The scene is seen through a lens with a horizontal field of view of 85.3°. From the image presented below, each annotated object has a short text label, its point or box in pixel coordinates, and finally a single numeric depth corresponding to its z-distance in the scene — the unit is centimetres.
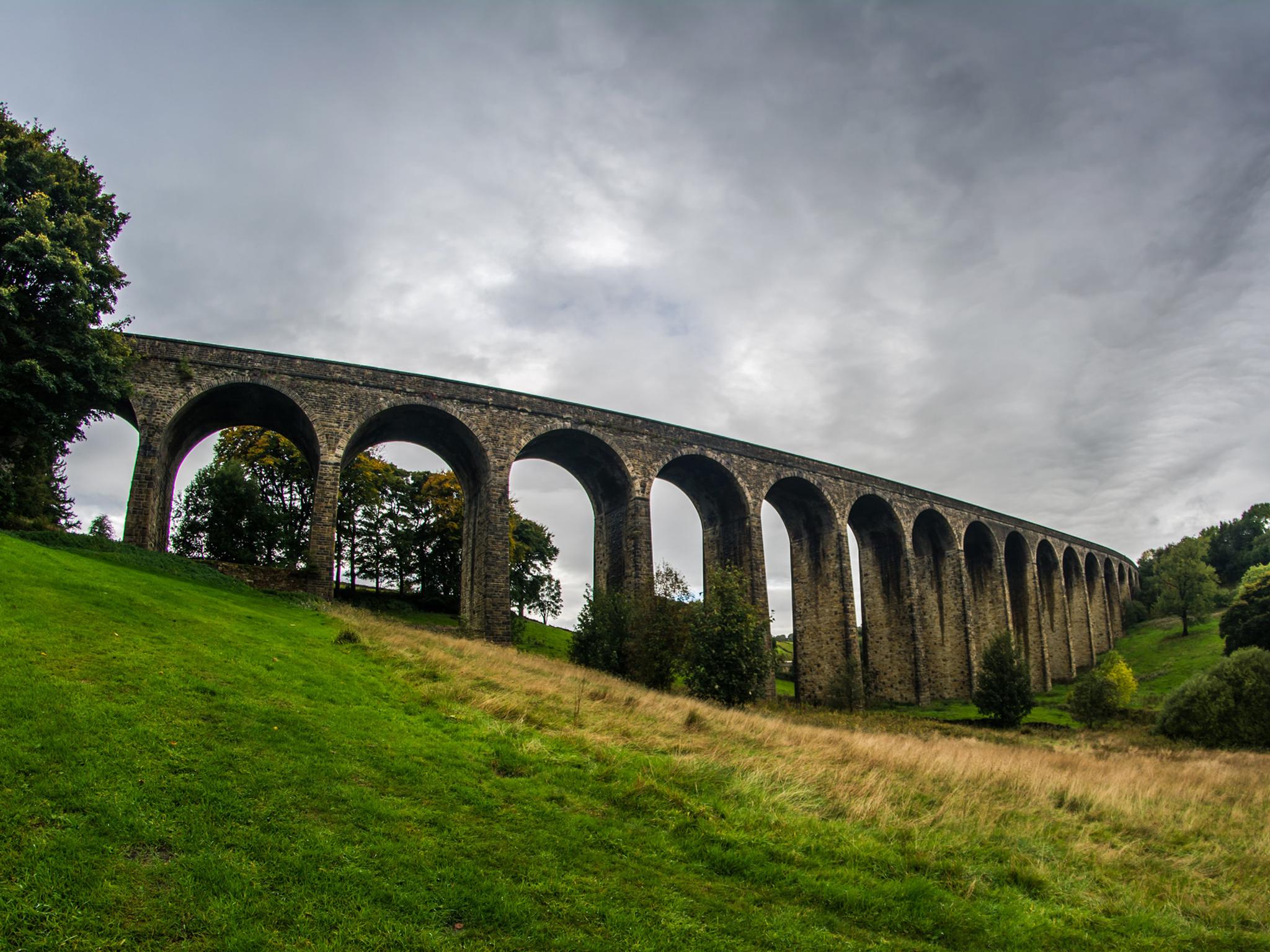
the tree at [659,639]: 2330
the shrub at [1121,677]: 3910
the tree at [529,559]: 4462
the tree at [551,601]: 5447
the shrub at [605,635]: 2434
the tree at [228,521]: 3550
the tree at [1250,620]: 3497
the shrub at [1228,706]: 2416
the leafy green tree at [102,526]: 5250
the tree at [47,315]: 1784
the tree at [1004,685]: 3088
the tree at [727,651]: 2209
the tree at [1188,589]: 5641
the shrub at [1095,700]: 3194
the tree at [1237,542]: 7869
